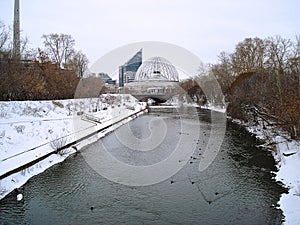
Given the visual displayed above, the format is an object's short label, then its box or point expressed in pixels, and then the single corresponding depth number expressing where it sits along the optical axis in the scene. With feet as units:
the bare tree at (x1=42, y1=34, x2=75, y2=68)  129.18
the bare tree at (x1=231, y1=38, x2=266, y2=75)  117.50
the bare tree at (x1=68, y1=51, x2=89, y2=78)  128.47
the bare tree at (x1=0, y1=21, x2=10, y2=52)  67.41
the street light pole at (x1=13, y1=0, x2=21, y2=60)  73.57
